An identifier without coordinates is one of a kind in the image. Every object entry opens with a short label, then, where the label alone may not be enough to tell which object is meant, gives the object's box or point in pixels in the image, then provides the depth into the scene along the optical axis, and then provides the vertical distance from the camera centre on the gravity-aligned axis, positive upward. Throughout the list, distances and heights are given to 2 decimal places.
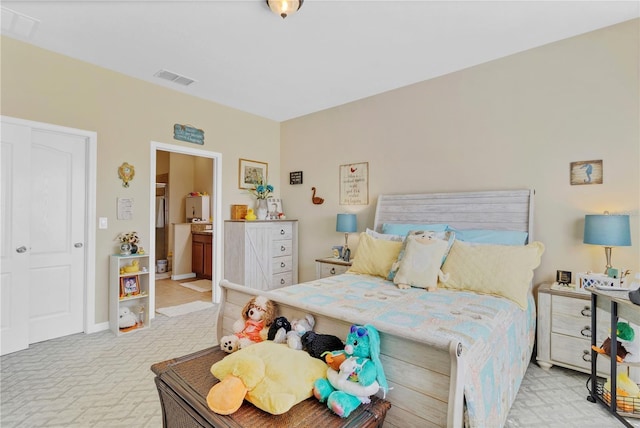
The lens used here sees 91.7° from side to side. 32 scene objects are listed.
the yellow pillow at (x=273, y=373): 1.24 -0.70
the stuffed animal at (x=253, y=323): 1.79 -0.68
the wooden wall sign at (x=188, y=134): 3.97 +1.03
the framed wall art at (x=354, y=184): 4.09 +0.41
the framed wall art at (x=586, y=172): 2.60 +0.37
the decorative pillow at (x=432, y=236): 2.71 -0.24
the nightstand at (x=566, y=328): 2.32 -0.87
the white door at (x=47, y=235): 2.84 -0.24
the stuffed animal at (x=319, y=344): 1.53 -0.66
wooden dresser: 4.20 -0.57
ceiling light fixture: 2.24 +1.51
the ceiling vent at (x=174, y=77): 3.45 +1.55
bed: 1.28 -0.60
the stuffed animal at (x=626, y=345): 2.00 -0.85
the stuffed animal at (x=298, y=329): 1.61 -0.63
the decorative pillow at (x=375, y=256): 2.89 -0.40
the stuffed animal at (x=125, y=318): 3.28 -1.13
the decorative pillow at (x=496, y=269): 2.26 -0.42
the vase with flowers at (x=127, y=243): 3.42 -0.35
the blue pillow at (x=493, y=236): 2.73 -0.20
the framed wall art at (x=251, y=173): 4.68 +0.62
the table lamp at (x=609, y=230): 2.24 -0.11
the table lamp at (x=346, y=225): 3.94 -0.14
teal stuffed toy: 1.26 -0.70
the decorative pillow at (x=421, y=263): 2.49 -0.40
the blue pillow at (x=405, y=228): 3.13 -0.14
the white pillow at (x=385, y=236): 3.12 -0.23
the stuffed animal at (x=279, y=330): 1.72 -0.66
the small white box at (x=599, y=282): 2.16 -0.48
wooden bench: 1.20 -0.80
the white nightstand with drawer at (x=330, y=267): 3.70 -0.65
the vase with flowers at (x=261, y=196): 4.71 +0.26
